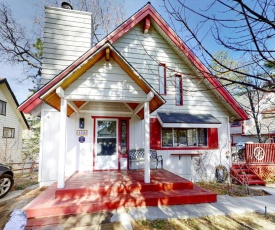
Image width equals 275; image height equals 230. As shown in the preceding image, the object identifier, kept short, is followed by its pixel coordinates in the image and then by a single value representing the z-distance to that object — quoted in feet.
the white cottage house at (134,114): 22.98
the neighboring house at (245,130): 67.56
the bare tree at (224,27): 6.63
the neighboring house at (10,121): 51.44
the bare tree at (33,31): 43.16
